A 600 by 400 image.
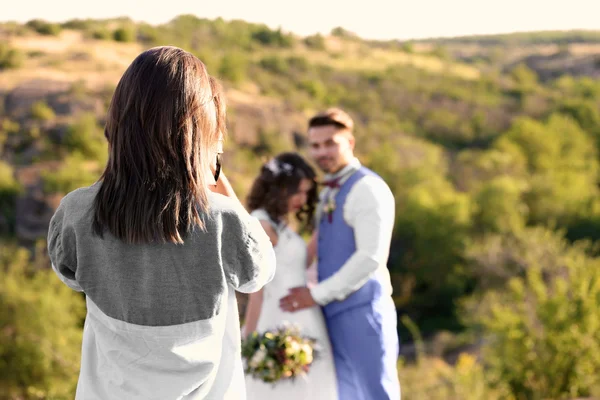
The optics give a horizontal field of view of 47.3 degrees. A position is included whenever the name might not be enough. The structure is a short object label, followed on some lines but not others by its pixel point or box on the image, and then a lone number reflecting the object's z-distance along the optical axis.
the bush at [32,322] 14.82
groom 2.96
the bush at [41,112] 37.12
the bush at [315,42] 81.25
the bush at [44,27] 53.66
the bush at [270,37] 75.75
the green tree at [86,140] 34.59
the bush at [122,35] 55.97
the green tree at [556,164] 32.06
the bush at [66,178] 28.62
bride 3.21
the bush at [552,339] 5.74
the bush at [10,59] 43.19
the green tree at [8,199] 29.81
